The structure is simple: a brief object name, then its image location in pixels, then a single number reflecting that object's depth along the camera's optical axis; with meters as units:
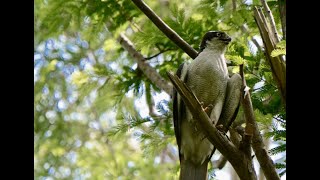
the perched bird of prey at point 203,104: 12.05
